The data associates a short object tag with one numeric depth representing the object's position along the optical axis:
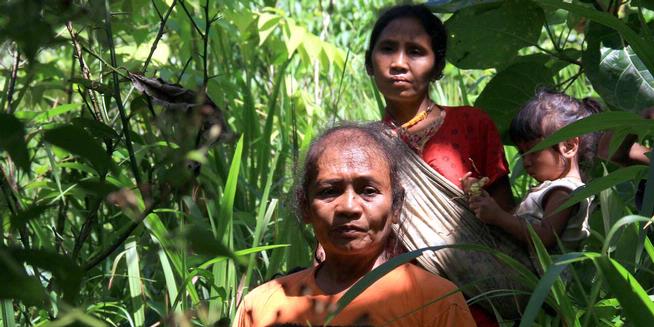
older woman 2.27
